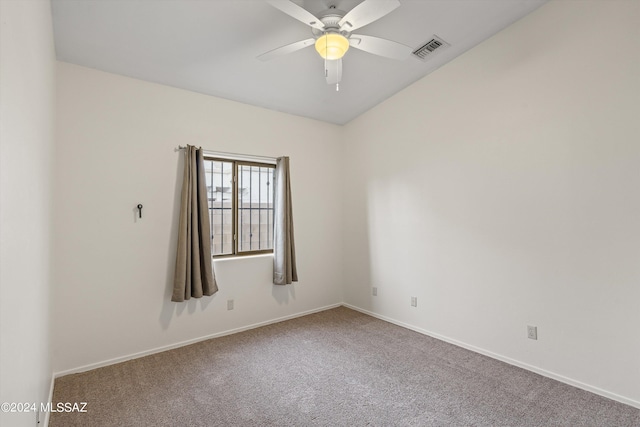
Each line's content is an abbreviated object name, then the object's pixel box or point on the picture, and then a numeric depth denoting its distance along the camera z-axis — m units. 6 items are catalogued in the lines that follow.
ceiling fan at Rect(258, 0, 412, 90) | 1.81
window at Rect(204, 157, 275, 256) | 3.52
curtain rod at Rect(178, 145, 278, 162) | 3.37
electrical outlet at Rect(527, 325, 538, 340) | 2.59
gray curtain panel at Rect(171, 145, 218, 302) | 2.99
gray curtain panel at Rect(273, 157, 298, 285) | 3.76
